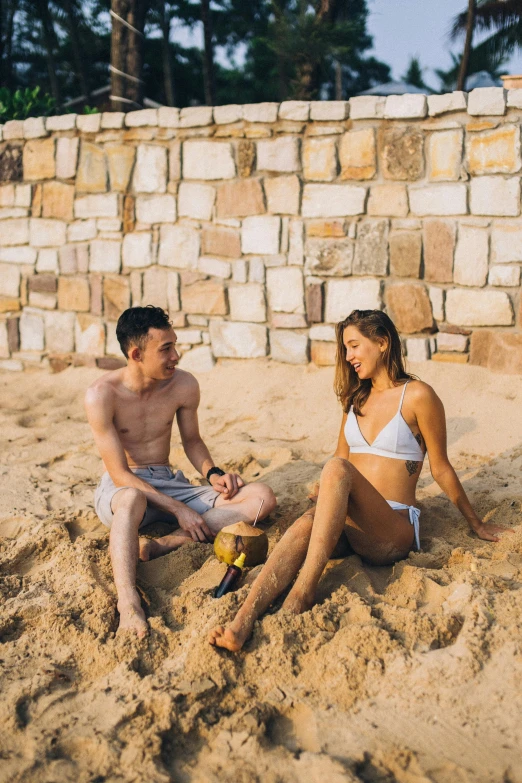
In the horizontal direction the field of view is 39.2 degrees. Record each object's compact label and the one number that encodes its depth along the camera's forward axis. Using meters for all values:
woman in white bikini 2.92
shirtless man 3.56
